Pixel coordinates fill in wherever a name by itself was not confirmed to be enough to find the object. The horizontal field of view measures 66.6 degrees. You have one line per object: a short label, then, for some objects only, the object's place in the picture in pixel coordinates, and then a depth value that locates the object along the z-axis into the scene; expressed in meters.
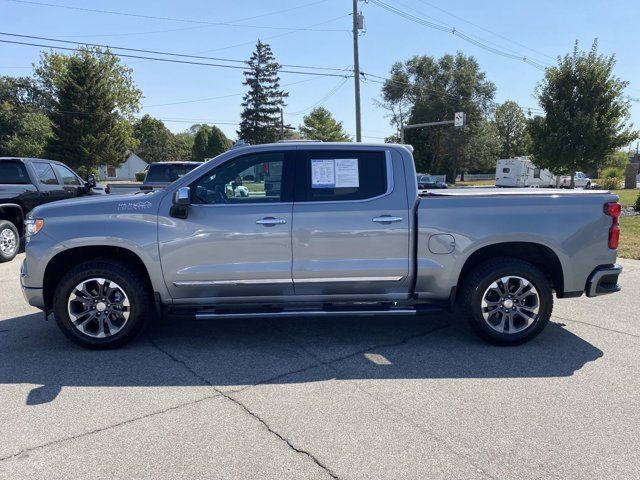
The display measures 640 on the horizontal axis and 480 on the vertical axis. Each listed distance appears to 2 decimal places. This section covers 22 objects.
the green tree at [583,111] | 19.39
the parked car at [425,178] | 33.11
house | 88.38
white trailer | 39.72
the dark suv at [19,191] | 9.35
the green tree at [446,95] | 54.53
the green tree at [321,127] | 73.74
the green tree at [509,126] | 73.69
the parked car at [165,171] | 13.54
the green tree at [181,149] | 94.38
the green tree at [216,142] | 79.50
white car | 41.25
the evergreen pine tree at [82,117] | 39.88
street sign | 31.86
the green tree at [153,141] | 90.88
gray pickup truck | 4.50
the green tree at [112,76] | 45.25
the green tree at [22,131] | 47.62
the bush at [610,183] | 36.77
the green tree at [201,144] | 83.31
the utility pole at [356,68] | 23.81
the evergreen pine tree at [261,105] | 64.88
